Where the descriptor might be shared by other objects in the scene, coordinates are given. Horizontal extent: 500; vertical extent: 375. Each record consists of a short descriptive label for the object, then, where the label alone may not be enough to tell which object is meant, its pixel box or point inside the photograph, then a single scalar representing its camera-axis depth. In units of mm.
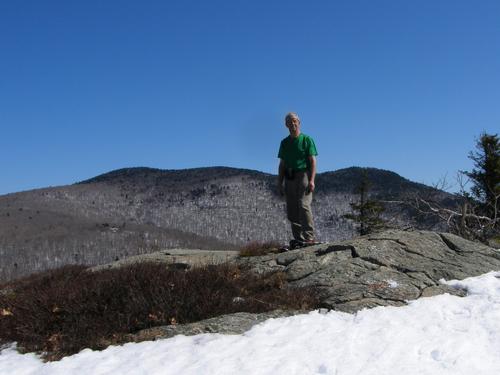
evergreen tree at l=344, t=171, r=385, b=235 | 31062
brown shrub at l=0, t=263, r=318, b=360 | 5766
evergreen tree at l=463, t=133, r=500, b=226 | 25672
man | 9547
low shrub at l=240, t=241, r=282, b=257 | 10777
